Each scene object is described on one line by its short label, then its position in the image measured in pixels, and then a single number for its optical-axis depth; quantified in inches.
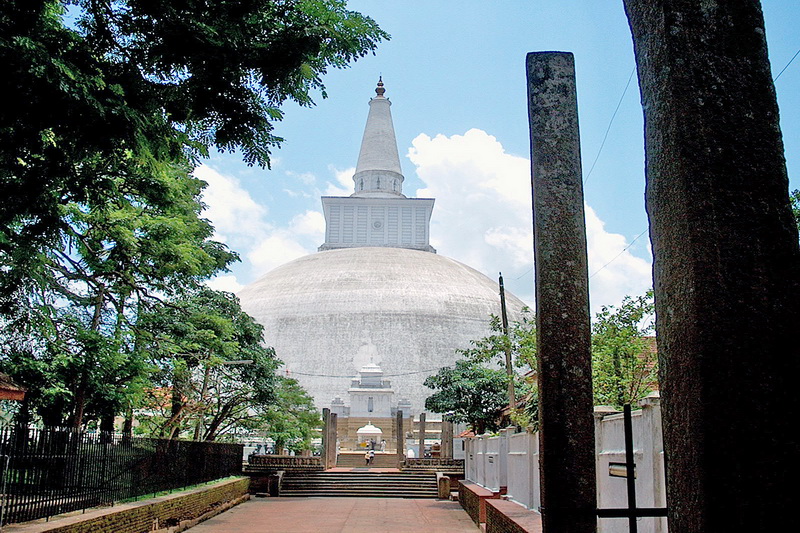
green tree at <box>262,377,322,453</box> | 1115.3
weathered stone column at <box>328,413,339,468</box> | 1280.8
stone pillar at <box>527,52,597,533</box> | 203.3
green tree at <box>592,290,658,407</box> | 644.7
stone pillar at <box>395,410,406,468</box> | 1260.3
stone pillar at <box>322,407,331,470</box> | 1268.3
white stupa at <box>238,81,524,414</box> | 2202.3
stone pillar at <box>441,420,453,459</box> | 1269.7
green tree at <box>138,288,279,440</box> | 682.8
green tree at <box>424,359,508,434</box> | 1333.7
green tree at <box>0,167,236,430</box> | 523.2
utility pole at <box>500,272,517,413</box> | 814.8
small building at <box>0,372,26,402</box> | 463.5
